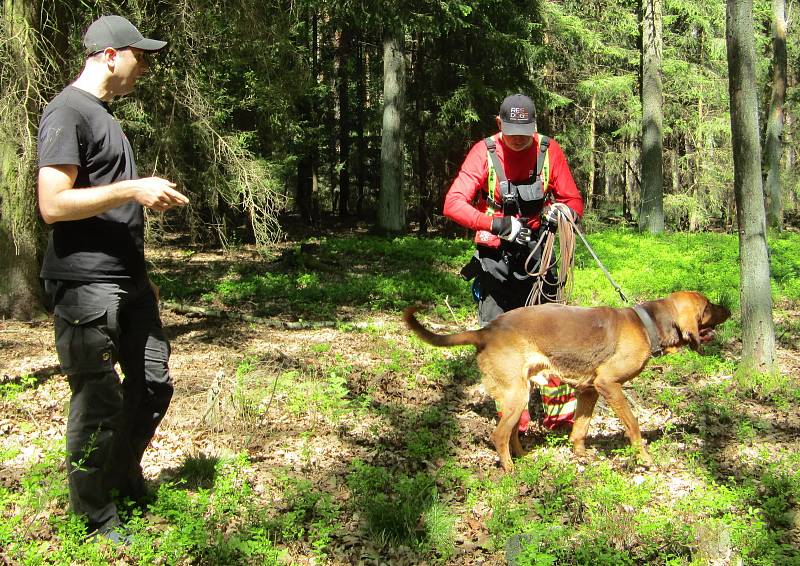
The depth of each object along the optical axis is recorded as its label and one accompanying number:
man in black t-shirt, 3.17
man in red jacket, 5.02
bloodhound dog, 4.78
